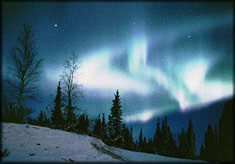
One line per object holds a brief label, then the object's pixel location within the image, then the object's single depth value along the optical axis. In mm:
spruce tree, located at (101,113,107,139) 30016
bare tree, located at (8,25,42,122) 15663
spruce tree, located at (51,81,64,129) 25500
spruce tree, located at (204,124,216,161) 42375
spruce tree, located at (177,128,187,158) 44466
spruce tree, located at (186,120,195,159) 44300
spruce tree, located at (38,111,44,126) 20909
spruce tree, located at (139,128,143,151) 65875
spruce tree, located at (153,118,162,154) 44531
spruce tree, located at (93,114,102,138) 39878
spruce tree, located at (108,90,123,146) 29108
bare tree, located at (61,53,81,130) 21828
